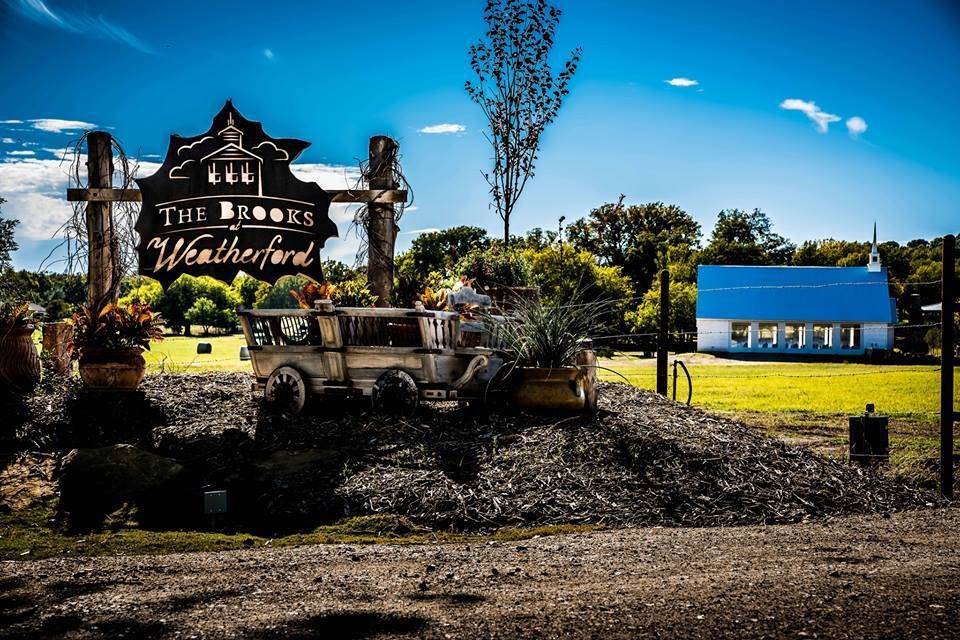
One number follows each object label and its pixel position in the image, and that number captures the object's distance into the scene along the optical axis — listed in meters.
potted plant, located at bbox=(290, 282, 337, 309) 10.55
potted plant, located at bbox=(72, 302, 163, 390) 10.12
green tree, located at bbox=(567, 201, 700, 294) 61.44
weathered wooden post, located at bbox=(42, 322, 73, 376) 12.62
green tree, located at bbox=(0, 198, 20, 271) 23.12
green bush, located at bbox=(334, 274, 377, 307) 10.65
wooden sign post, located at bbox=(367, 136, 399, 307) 11.56
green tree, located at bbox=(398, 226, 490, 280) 49.44
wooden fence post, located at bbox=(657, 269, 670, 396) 12.00
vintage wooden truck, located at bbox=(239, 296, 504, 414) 9.53
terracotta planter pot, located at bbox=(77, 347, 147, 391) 10.12
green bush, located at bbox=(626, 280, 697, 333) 42.12
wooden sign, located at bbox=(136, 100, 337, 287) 11.59
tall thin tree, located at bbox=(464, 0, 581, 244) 18.83
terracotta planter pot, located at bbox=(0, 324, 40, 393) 10.33
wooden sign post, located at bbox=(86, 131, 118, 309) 11.95
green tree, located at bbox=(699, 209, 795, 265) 60.25
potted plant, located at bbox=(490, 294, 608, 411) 9.45
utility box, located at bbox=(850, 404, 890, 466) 9.66
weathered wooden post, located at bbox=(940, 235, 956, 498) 8.38
